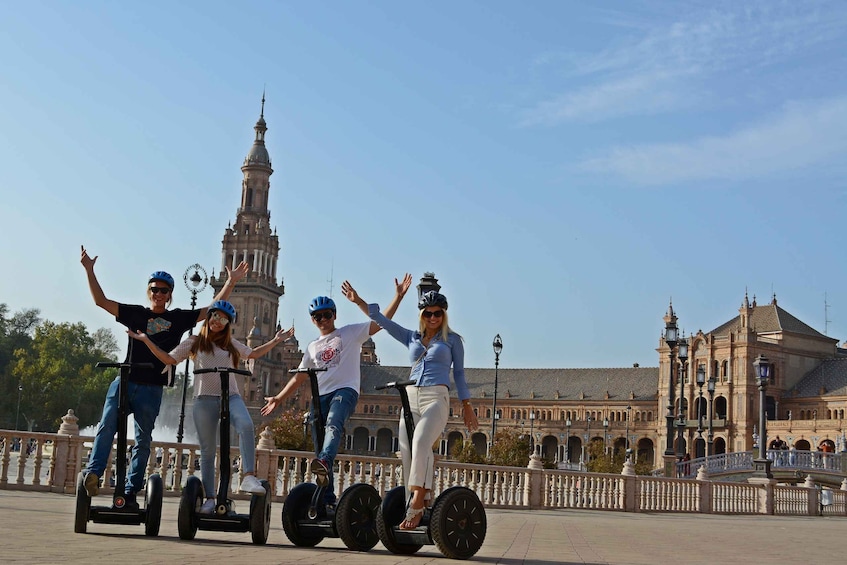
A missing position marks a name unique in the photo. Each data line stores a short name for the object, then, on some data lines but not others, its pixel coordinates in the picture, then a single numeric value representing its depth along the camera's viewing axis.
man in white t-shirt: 8.54
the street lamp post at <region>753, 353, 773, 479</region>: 34.22
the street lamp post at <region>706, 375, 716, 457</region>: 57.91
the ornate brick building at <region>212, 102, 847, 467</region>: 105.75
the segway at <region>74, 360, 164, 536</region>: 8.24
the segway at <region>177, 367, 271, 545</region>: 8.13
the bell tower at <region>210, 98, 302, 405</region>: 131.75
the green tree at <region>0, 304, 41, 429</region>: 102.75
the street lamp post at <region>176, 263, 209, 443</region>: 42.00
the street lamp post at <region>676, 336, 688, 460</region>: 38.62
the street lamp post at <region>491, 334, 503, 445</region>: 47.66
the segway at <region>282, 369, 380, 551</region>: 8.12
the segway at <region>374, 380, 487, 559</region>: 7.66
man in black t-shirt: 8.43
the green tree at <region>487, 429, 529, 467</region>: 65.44
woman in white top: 8.34
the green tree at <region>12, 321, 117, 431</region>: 98.94
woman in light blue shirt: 7.87
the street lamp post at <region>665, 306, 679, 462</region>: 34.59
